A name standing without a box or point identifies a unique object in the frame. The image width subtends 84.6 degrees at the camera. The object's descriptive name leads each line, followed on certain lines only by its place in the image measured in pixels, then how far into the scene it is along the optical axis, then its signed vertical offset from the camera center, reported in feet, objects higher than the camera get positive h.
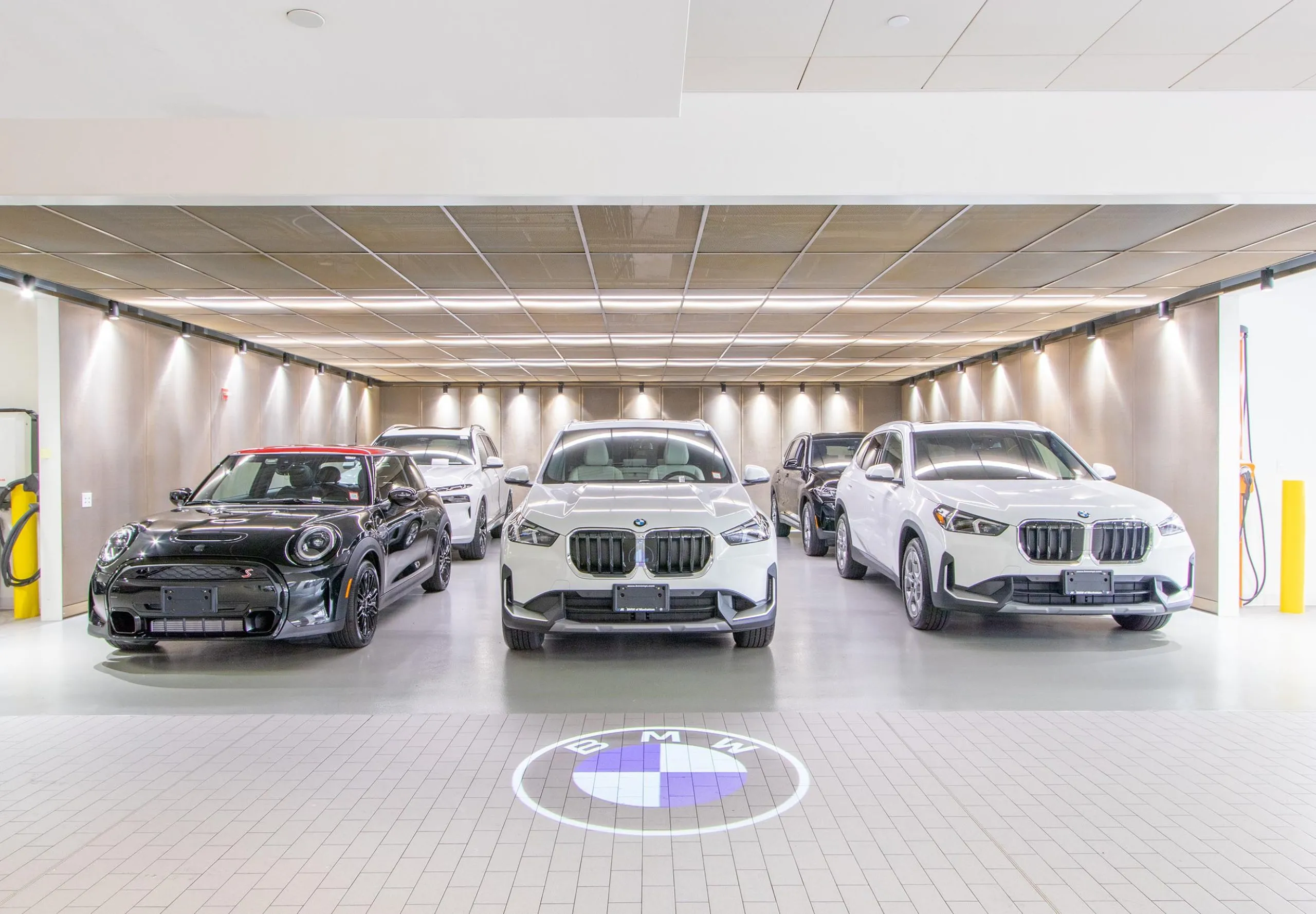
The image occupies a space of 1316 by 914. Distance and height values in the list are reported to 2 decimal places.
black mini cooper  14.88 -2.27
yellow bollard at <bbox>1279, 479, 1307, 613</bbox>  22.40 -3.25
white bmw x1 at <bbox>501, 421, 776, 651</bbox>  14.90 -2.36
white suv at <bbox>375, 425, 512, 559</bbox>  29.25 -0.72
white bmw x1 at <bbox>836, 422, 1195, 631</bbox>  16.62 -2.28
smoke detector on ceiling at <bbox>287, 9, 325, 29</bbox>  8.97 +5.53
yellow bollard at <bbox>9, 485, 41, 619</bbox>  21.67 -3.22
